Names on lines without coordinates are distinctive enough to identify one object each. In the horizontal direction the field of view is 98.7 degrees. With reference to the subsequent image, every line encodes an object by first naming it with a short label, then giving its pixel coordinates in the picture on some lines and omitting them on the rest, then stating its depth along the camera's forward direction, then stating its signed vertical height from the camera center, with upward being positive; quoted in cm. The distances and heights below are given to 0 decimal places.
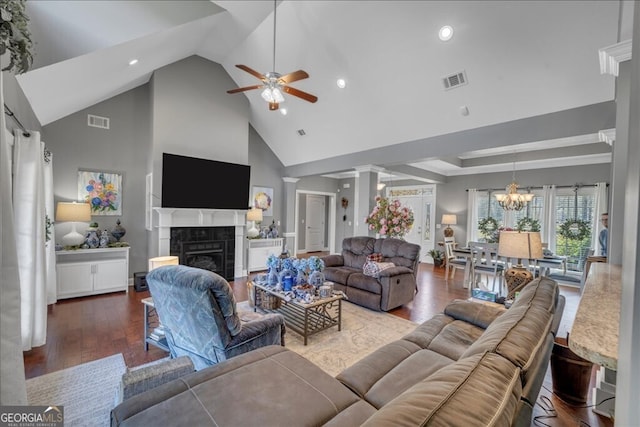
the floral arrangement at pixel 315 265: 336 -68
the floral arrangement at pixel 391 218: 499 -12
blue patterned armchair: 182 -78
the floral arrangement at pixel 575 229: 595 -31
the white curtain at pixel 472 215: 757 -5
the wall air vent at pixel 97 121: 484 +148
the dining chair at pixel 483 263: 481 -96
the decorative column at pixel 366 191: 563 +41
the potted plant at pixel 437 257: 769 -126
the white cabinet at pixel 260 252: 644 -104
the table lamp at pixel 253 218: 645 -23
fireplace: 522 -81
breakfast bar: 88 -43
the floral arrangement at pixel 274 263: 352 -70
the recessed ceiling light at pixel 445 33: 316 +209
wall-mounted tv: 491 +46
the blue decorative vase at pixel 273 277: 347 -87
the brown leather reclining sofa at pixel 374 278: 400 -102
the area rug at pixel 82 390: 193 -149
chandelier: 575 +32
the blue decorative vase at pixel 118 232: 486 -48
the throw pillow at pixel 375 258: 445 -77
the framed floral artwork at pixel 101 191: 480 +24
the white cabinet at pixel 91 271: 425 -108
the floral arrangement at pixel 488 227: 712 -36
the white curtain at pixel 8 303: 96 -37
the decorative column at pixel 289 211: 746 -6
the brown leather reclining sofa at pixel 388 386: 80 -90
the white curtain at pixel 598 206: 566 +21
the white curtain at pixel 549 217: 638 -5
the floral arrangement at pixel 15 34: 114 +75
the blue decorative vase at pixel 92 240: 452 -59
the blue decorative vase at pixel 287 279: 329 -84
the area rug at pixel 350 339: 274 -148
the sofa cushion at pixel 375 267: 420 -87
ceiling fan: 320 +154
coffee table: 303 -134
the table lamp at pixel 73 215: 425 -17
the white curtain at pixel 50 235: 370 -42
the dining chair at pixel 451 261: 589 -107
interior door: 984 -49
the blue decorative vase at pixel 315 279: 329 -83
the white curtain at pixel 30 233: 264 -30
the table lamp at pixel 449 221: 779 -24
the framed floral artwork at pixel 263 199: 700 +23
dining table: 507 -95
